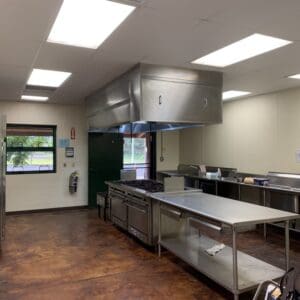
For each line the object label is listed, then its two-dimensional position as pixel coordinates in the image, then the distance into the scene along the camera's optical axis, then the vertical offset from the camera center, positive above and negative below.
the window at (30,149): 6.64 +0.07
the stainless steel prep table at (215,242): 2.70 -1.14
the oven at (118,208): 5.05 -0.97
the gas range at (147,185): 4.61 -0.56
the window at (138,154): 7.92 -0.06
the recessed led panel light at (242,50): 3.01 +1.11
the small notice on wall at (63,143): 7.02 +0.21
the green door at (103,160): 7.14 -0.19
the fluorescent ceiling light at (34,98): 6.14 +1.11
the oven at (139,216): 4.23 -0.95
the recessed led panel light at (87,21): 2.30 +1.11
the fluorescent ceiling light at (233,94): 5.52 +1.08
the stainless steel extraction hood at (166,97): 3.81 +0.74
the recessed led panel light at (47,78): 4.27 +1.12
